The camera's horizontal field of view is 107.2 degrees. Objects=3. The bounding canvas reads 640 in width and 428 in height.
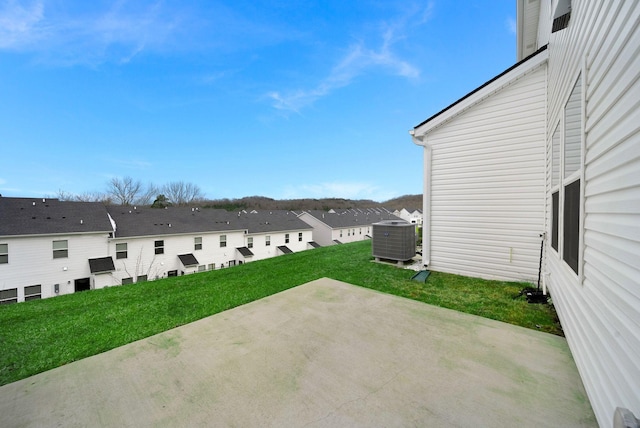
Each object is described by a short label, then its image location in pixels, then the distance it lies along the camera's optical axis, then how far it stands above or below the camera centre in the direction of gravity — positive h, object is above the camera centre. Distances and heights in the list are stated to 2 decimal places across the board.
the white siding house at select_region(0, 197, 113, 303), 12.68 -2.24
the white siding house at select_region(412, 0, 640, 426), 1.32 +0.41
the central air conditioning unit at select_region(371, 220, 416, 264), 6.59 -0.87
